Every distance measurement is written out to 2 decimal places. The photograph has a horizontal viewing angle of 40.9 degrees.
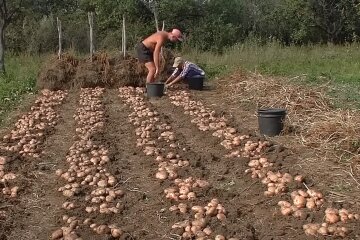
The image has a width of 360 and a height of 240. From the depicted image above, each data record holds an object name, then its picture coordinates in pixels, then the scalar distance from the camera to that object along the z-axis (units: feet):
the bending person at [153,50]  33.63
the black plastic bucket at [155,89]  32.63
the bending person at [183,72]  35.99
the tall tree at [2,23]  44.04
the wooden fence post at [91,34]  39.80
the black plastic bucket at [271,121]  20.54
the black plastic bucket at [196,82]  36.32
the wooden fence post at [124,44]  41.00
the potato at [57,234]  11.63
